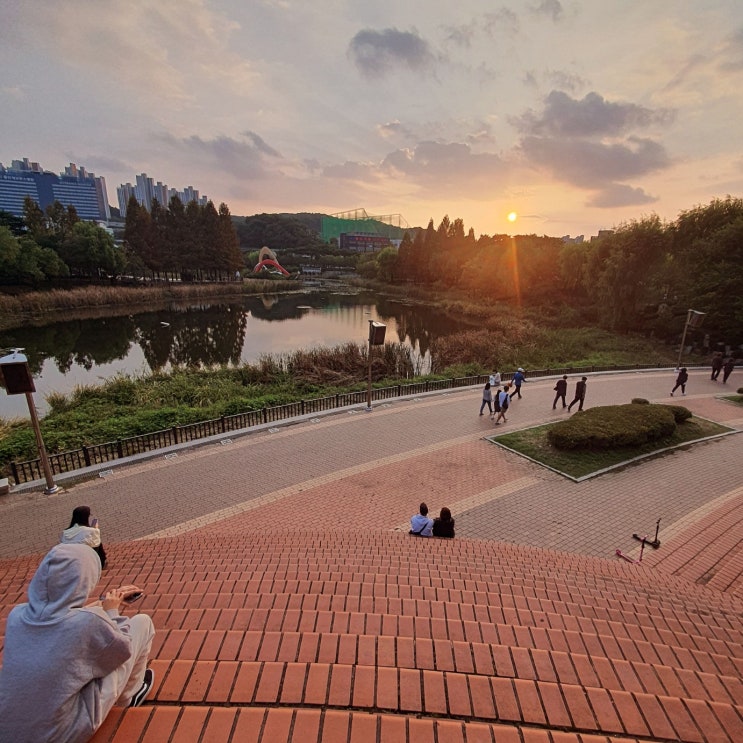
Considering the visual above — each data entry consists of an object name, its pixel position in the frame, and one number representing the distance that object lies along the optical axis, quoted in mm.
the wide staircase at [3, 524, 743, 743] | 2090
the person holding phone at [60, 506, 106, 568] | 4430
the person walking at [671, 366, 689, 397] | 15934
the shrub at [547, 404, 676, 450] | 10375
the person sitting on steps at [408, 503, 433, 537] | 6238
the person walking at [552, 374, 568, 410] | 14062
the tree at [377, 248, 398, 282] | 80000
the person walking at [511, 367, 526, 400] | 14734
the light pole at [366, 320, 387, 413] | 12820
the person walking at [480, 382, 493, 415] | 13258
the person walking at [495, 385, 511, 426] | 12867
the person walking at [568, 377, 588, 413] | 13795
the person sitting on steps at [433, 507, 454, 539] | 6145
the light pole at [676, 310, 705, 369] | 19266
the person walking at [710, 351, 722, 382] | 19125
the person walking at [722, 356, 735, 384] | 18528
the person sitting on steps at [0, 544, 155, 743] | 1688
